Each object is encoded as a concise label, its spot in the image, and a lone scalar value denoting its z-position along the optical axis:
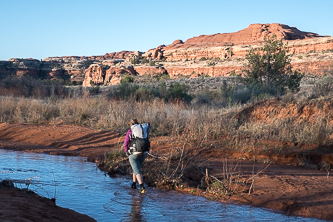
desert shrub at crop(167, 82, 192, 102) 27.29
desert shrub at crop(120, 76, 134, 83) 48.60
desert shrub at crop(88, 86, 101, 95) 35.61
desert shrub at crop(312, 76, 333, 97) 15.42
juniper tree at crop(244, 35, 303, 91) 25.30
